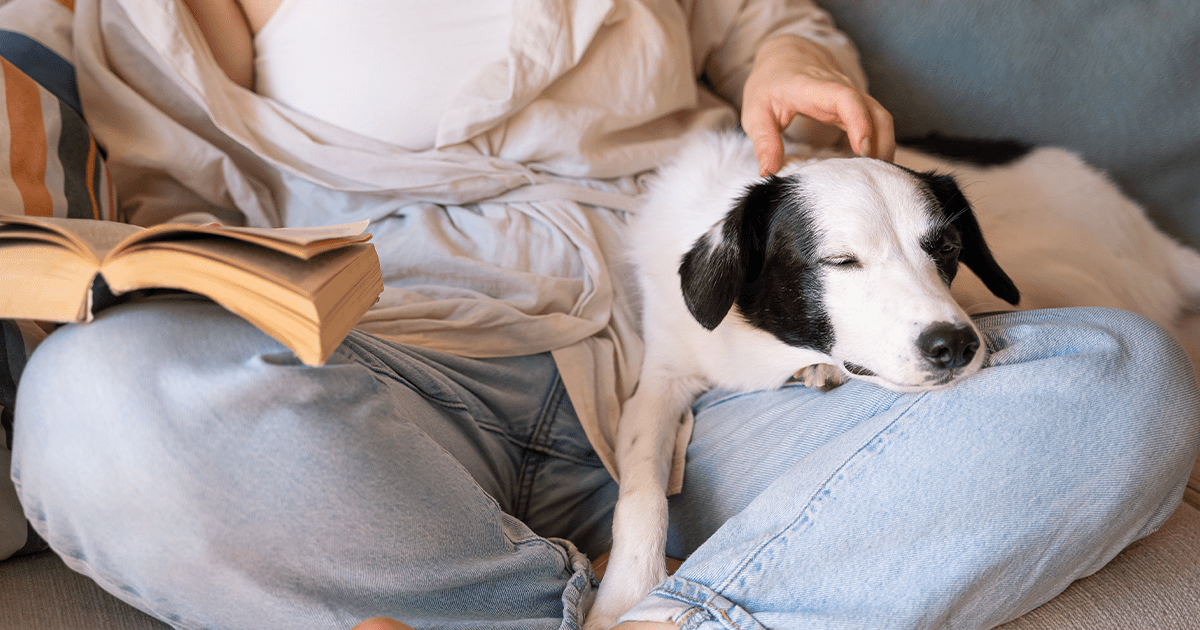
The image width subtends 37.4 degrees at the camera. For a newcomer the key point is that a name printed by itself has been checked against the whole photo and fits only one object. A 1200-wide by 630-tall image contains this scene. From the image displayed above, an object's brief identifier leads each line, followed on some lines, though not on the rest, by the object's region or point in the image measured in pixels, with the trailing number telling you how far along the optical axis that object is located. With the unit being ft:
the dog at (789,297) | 2.94
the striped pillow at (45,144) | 2.98
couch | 3.52
